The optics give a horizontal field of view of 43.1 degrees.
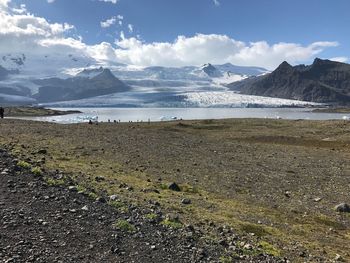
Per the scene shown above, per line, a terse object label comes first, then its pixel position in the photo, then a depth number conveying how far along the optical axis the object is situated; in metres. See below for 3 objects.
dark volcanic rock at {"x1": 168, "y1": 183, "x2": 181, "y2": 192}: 22.24
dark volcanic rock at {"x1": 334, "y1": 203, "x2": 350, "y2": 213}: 21.98
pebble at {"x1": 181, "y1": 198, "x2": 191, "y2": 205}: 19.09
